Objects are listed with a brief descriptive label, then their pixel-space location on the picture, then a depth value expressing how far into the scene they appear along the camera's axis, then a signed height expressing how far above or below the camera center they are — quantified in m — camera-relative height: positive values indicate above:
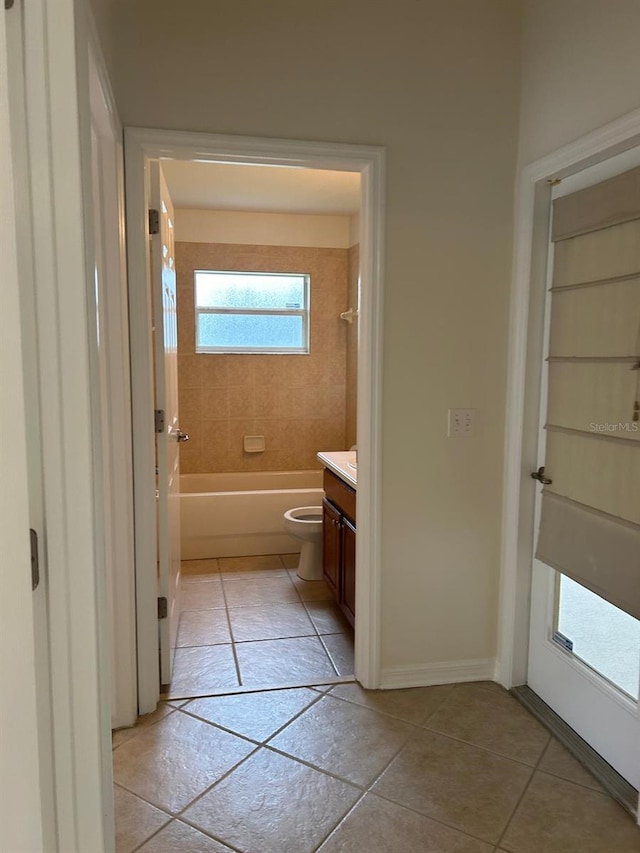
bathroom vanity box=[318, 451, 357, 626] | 2.92 -0.84
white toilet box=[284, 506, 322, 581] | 3.75 -1.05
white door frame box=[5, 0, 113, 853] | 1.03 -0.07
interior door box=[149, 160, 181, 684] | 2.39 -0.19
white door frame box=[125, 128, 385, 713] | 2.20 +0.06
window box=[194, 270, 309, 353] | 4.85 +0.38
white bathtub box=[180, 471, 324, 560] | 4.21 -1.10
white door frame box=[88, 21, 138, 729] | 2.06 -0.18
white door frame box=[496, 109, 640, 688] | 2.38 -0.18
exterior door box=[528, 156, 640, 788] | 1.95 -0.42
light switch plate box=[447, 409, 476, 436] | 2.52 -0.24
